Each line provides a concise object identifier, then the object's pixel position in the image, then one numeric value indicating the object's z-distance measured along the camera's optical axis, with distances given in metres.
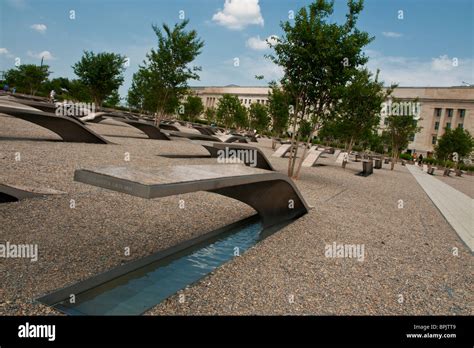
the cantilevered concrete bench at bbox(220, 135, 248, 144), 21.98
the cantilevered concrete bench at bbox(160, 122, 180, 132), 26.49
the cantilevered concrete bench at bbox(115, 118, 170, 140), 17.23
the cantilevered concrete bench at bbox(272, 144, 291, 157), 20.25
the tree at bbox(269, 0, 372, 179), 11.14
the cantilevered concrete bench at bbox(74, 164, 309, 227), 3.04
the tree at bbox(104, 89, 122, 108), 56.03
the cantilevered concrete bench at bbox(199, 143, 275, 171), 11.53
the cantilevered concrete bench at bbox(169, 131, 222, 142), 17.20
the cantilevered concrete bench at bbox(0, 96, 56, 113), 16.84
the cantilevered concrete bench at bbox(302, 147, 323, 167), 17.39
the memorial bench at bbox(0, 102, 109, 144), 10.16
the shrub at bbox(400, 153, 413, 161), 55.47
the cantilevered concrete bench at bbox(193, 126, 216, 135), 30.25
